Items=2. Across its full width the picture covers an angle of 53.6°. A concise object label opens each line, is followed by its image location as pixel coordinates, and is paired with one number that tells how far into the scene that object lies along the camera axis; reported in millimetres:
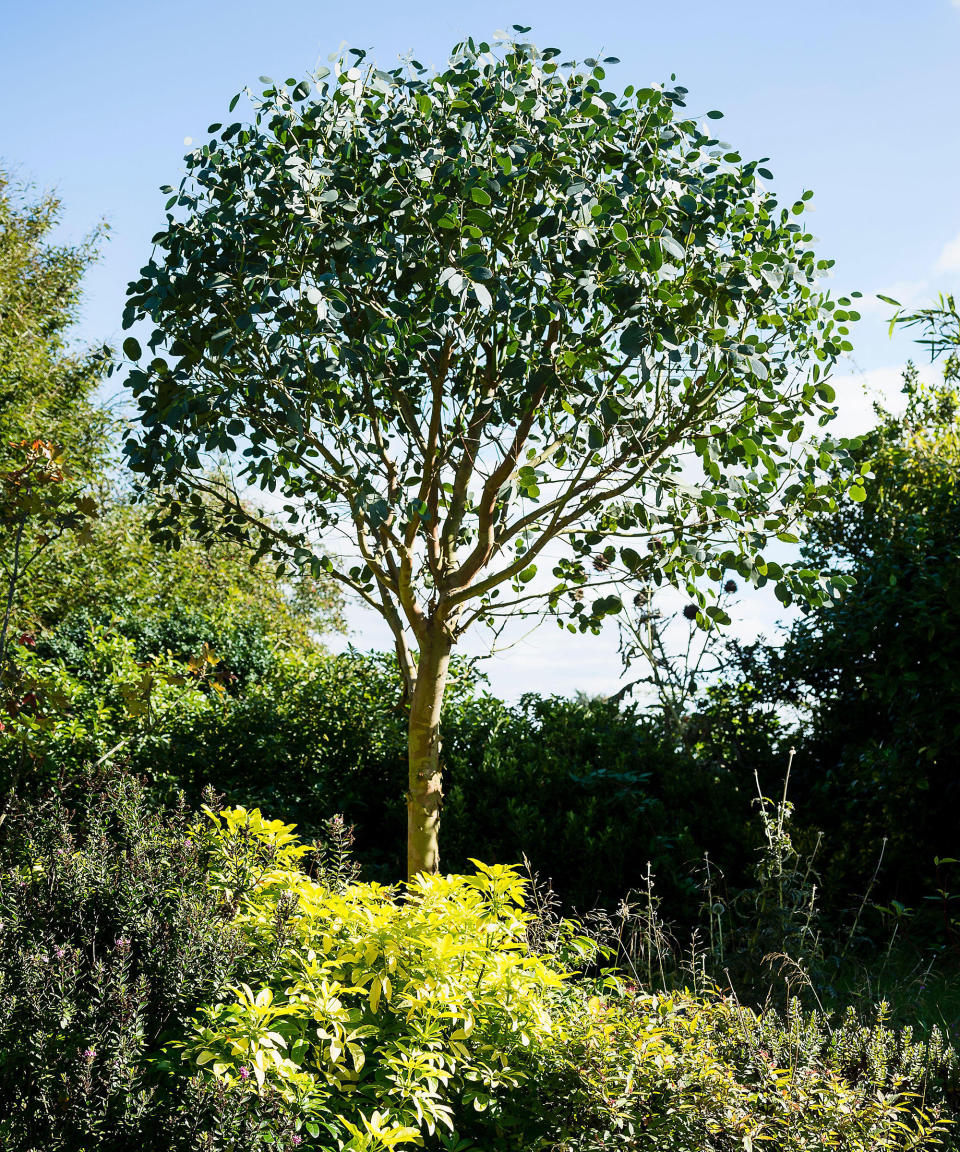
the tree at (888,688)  6227
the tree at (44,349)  10188
